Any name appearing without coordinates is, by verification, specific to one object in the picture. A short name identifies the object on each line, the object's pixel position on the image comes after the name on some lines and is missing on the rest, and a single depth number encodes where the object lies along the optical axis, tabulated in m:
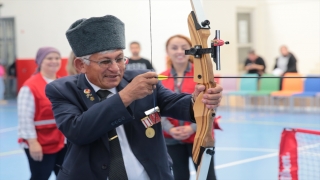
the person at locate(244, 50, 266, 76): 23.06
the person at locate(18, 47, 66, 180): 6.91
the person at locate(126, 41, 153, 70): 17.50
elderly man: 3.66
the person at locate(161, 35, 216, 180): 6.69
